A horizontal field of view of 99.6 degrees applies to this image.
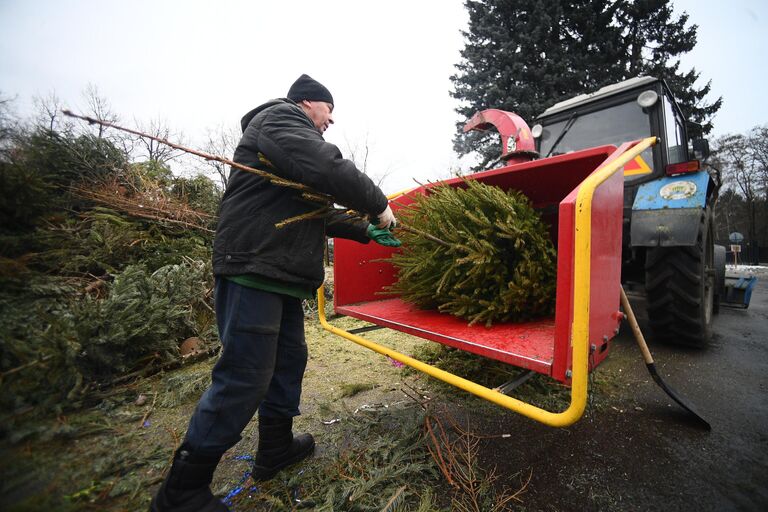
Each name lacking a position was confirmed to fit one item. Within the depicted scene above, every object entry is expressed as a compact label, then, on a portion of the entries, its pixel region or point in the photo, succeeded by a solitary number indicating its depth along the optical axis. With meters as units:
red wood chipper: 1.13
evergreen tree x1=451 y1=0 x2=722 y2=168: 10.77
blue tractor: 2.64
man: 1.34
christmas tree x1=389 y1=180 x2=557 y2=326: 1.87
